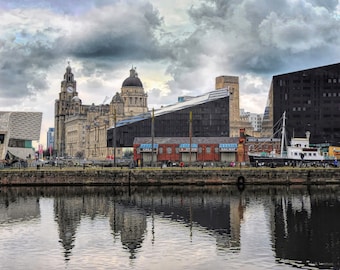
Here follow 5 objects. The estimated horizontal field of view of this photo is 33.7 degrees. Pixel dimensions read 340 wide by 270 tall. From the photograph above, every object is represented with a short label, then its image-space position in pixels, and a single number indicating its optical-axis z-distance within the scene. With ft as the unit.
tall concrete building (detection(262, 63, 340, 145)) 535.19
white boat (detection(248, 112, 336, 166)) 390.42
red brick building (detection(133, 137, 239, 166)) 422.41
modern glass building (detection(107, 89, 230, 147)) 513.04
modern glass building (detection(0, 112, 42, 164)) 479.00
